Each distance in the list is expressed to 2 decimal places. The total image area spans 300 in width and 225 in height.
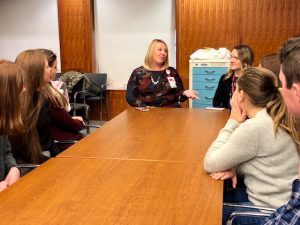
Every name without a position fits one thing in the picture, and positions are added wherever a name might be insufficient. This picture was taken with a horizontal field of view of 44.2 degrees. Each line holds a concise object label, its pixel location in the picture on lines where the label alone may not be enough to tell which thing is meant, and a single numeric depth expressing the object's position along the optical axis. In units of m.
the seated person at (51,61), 2.85
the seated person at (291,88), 1.08
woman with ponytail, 1.72
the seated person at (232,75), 3.83
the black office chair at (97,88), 6.14
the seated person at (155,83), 3.76
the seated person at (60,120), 2.74
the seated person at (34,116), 2.44
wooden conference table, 1.32
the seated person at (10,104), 1.96
